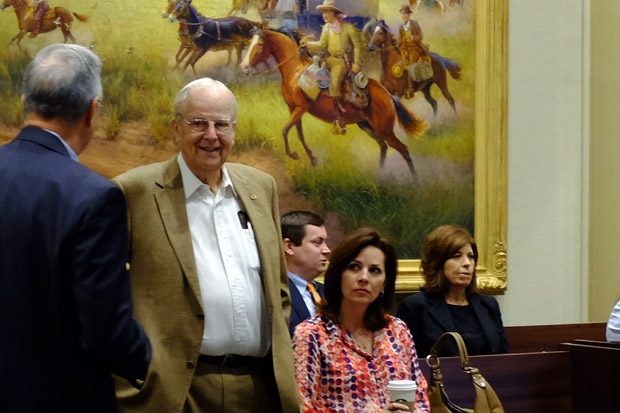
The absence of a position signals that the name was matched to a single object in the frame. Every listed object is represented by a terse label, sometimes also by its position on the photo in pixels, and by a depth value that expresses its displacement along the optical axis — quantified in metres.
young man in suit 5.63
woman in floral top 4.21
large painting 6.45
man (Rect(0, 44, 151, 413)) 2.51
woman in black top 5.79
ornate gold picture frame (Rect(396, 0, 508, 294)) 7.84
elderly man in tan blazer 3.38
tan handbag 4.42
